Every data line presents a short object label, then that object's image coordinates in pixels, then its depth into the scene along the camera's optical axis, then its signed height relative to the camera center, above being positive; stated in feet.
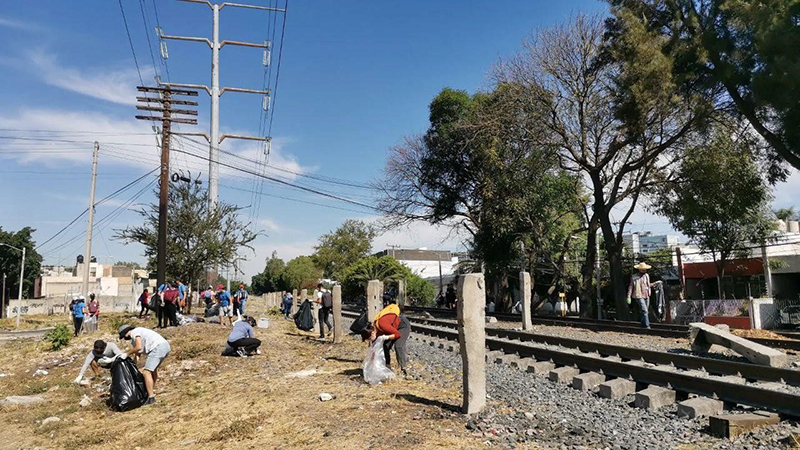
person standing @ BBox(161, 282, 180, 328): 61.00 -1.10
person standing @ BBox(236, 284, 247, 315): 78.88 -0.80
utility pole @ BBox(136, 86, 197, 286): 71.31 +18.68
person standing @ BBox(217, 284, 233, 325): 66.80 -1.33
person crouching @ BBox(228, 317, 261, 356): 42.16 -3.67
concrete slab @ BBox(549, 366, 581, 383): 28.55 -4.55
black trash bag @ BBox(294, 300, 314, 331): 59.06 -2.92
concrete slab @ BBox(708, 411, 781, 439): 18.34 -4.67
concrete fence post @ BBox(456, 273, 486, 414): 20.80 -1.95
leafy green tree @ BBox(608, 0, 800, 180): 48.26 +22.33
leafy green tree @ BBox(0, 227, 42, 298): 186.29 +12.11
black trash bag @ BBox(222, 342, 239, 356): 42.50 -4.50
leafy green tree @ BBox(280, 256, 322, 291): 264.70 +8.00
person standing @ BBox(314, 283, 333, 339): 52.29 -1.42
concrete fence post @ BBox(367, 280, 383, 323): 42.52 -0.86
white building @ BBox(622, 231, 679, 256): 165.94 +23.62
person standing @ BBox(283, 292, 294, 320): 92.17 -2.39
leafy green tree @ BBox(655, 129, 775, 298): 70.08 +11.10
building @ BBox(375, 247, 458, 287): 284.20 +15.55
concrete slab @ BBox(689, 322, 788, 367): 27.88 -3.53
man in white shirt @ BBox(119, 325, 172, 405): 29.86 -2.96
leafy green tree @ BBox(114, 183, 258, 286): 98.99 +9.47
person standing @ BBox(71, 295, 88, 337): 65.92 -2.11
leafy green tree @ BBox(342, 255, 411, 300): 158.30 +4.16
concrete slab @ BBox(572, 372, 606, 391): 26.45 -4.58
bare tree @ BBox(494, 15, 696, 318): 70.03 +19.68
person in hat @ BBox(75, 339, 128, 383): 33.83 -3.73
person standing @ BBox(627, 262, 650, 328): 50.02 -0.81
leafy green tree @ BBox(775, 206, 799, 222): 170.77 +19.85
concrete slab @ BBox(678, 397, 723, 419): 20.66 -4.63
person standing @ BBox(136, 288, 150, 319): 77.15 -0.91
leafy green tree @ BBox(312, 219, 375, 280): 245.24 +17.85
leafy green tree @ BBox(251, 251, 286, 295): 355.31 +9.63
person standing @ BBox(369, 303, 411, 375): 29.58 -2.25
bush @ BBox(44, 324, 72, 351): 53.79 -4.13
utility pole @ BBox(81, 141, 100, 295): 96.22 +7.71
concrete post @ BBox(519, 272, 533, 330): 54.60 -1.32
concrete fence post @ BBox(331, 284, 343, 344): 46.75 -2.13
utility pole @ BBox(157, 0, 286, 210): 96.53 +34.18
